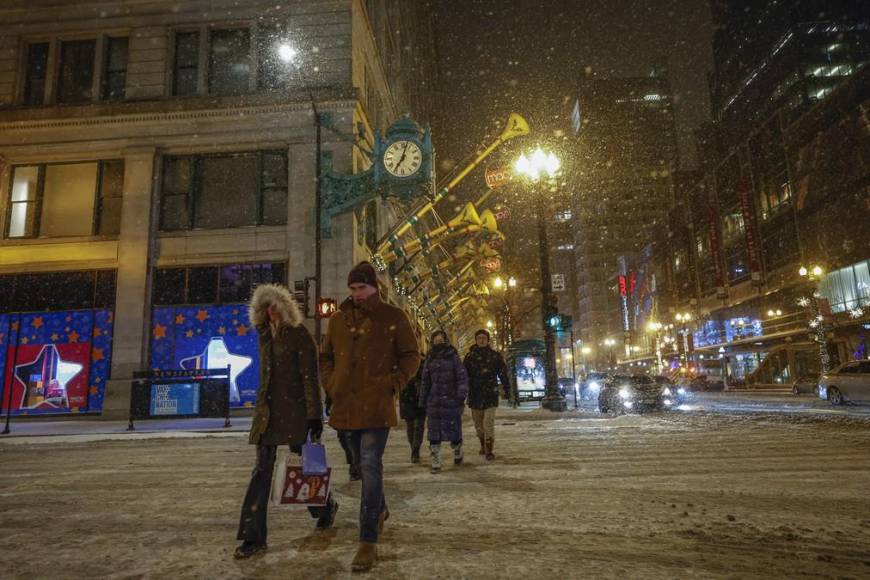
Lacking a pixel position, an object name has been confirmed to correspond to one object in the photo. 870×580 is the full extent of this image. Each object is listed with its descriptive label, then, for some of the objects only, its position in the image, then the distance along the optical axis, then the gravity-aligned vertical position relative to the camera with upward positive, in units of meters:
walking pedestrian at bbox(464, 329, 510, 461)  8.80 -0.04
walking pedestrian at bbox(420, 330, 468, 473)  8.06 -0.14
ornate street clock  19.77 +7.16
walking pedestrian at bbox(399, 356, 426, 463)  8.87 -0.49
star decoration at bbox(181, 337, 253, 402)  19.89 +0.99
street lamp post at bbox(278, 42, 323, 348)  17.10 +5.91
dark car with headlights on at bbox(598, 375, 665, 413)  20.20 -0.67
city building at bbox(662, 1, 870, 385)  40.06 +14.08
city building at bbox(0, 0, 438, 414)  20.20 +7.94
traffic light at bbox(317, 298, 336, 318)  16.75 +2.30
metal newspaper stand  16.44 -0.15
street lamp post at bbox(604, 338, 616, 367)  144.25 +8.71
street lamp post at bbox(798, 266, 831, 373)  39.00 +3.97
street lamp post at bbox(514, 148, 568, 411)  19.41 +3.92
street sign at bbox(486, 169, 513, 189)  26.72 +9.42
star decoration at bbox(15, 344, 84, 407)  20.00 +0.79
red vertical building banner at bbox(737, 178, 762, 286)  53.59 +13.58
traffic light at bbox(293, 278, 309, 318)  16.47 +2.68
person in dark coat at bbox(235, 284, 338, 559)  4.07 -0.07
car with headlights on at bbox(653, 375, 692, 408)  20.50 -0.55
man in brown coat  3.88 +0.10
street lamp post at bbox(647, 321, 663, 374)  86.78 +6.38
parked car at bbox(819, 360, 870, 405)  20.40 -0.48
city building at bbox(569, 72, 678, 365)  161.12 +45.54
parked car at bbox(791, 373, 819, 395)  35.16 -0.81
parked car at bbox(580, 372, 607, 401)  43.90 -0.62
